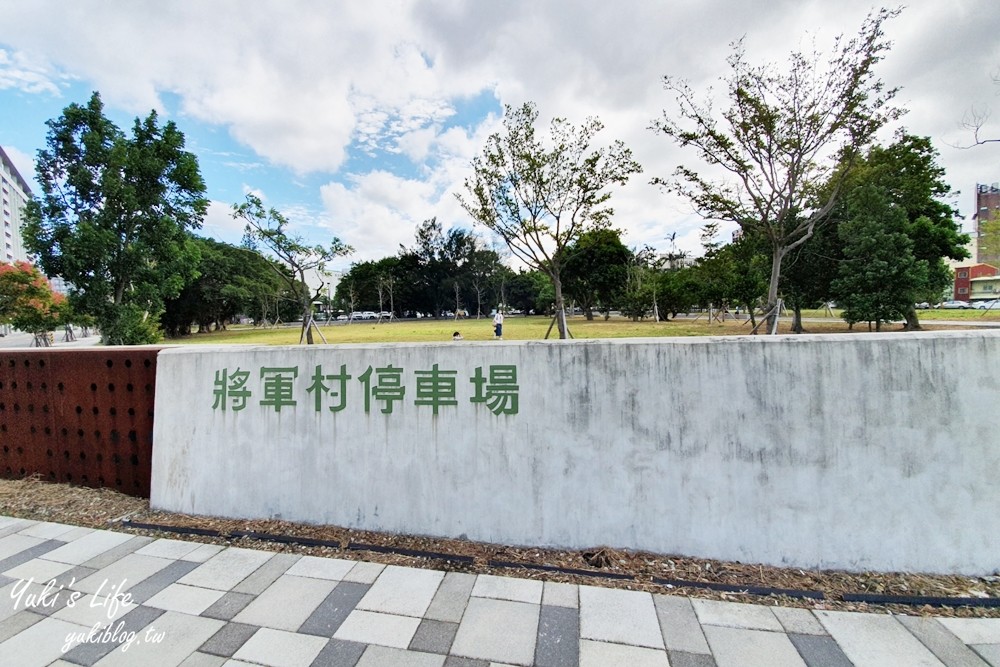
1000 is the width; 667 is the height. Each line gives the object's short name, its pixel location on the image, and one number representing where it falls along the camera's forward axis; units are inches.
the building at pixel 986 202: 1741.6
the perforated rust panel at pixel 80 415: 138.7
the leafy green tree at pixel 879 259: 565.0
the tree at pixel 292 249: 700.0
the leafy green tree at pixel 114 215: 455.2
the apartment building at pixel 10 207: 2344.7
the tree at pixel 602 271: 1385.3
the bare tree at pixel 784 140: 356.8
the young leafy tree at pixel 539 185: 476.4
